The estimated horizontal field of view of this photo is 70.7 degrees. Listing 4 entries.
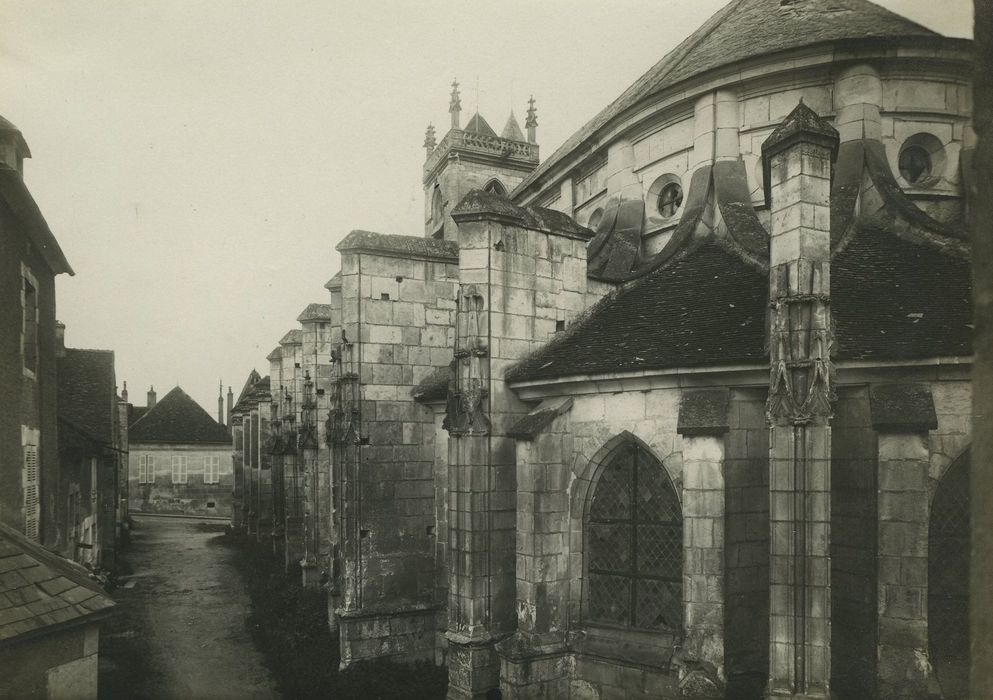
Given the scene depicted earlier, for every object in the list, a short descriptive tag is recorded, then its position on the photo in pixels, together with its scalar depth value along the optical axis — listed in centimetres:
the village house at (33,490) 668
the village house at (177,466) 4331
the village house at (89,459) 1714
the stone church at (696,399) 754
